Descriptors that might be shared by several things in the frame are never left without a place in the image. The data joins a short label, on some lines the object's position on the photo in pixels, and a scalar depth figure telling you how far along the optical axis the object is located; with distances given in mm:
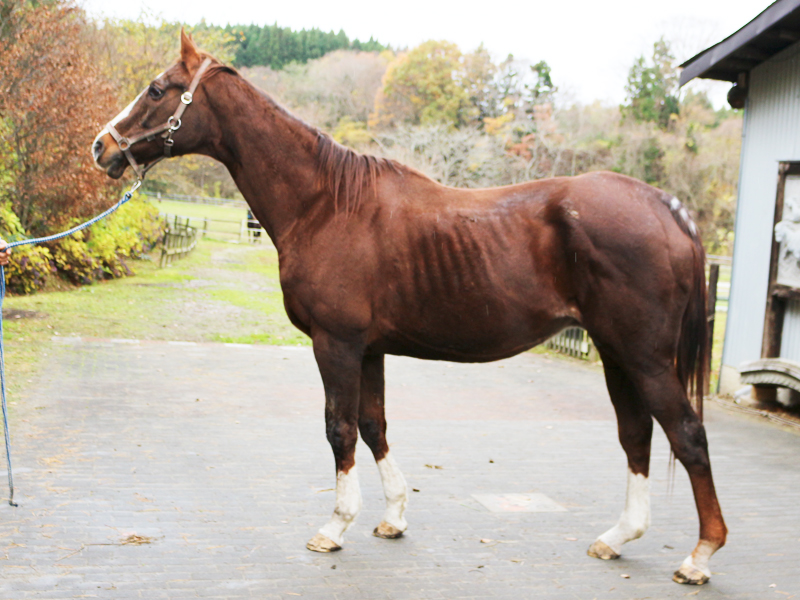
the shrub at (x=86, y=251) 13320
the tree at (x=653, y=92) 32688
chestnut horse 3371
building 7168
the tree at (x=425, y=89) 33469
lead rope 3769
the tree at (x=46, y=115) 11500
